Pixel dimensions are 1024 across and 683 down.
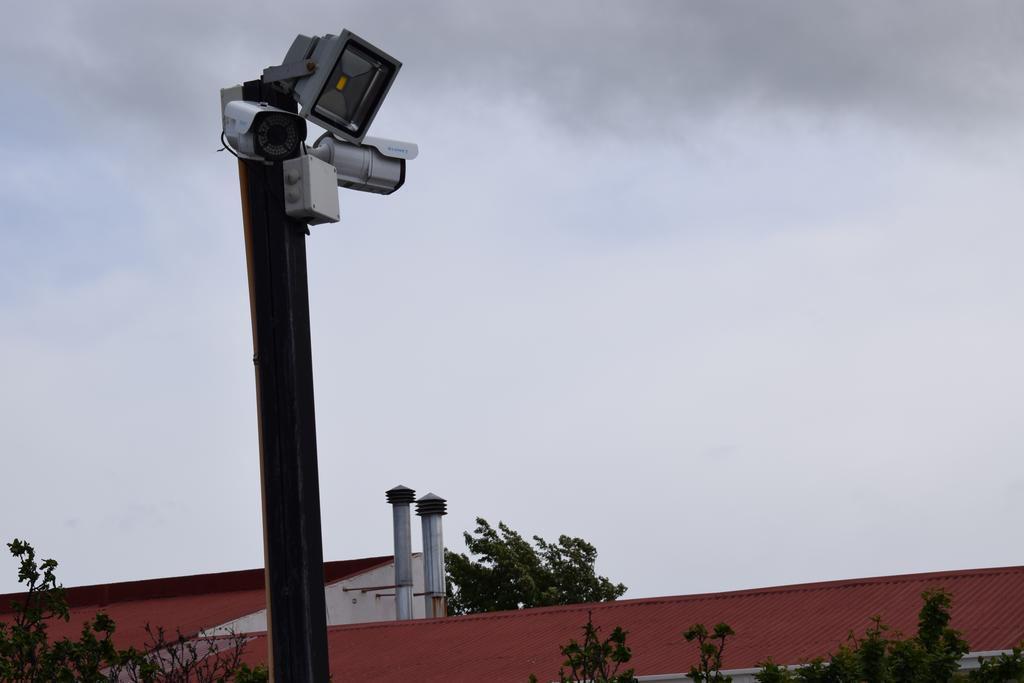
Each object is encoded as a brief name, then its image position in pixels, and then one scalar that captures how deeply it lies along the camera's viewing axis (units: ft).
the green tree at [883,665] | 58.85
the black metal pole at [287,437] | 37.35
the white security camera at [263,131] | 38.42
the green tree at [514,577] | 291.58
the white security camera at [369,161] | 40.40
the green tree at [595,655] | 65.26
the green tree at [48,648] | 69.82
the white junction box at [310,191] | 38.75
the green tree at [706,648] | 61.21
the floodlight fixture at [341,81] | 39.01
